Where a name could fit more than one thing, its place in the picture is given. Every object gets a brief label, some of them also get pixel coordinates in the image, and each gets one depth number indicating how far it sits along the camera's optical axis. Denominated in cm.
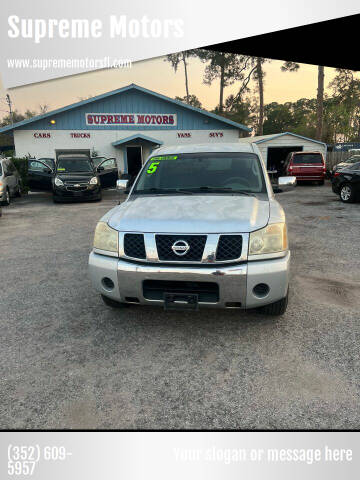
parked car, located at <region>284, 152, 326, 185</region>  1744
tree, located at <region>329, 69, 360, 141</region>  3222
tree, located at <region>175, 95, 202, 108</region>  4797
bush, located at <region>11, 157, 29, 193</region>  1706
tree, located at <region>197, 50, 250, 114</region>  3194
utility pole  5974
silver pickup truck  285
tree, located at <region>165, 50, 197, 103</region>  4126
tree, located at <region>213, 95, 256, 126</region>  3569
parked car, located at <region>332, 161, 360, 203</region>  1113
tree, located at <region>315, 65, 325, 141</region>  2348
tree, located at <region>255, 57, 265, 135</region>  3076
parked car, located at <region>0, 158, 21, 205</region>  1221
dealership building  1902
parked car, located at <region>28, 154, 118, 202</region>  1292
